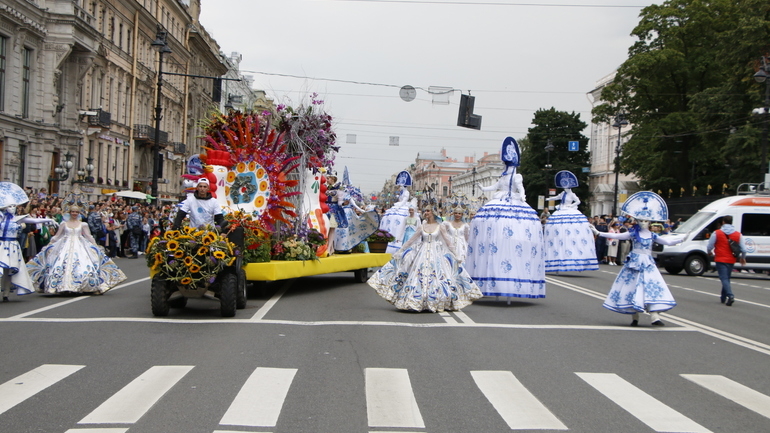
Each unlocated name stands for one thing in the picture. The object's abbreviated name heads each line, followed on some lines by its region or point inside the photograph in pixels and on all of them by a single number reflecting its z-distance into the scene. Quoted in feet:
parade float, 37.55
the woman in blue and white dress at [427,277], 43.01
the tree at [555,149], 273.13
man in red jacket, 54.90
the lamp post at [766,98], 94.22
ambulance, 90.58
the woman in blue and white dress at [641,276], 39.52
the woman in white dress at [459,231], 44.75
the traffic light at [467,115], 84.89
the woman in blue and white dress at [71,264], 48.01
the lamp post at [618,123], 146.61
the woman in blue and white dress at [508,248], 46.50
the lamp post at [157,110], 99.38
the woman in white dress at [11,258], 44.37
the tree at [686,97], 136.36
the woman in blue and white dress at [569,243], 77.10
